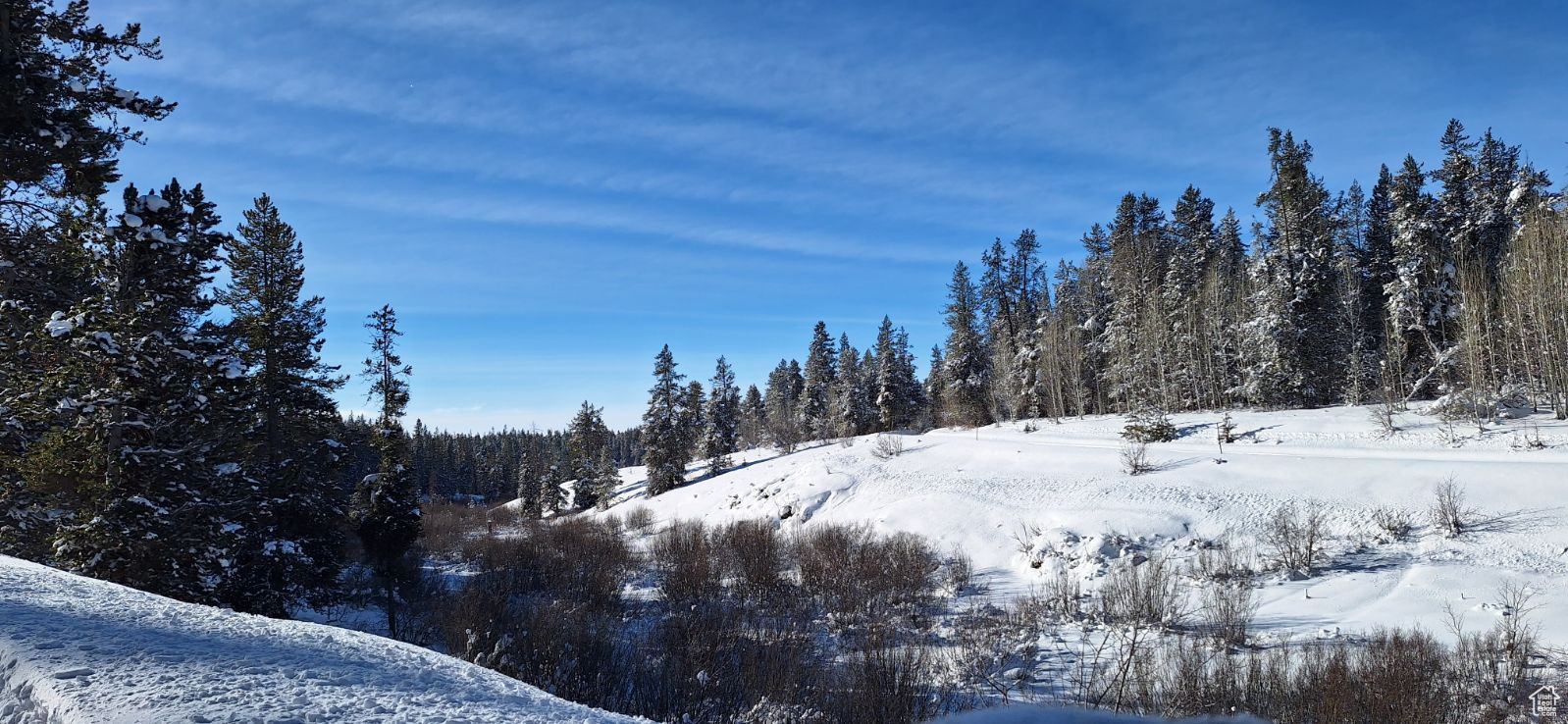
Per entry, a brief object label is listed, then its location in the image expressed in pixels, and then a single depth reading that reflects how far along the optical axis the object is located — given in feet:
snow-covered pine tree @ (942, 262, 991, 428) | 158.71
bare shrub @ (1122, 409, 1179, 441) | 93.81
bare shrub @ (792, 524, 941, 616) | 55.06
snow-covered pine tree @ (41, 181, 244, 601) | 35.40
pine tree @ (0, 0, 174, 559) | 30.89
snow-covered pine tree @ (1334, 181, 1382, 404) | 114.73
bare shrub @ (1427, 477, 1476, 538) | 49.42
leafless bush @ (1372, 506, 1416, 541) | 51.24
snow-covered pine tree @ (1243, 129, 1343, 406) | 116.26
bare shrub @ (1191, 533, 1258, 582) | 50.52
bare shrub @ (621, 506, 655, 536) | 107.86
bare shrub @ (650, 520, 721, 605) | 61.11
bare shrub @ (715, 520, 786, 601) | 61.98
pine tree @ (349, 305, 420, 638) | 70.59
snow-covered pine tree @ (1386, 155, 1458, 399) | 104.53
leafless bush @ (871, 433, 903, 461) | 109.91
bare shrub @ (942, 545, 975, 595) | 57.57
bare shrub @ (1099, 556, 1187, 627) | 42.63
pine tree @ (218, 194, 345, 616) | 60.80
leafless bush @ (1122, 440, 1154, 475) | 75.15
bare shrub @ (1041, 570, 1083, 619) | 47.39
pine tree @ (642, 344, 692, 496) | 152.76
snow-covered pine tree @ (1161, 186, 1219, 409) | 137.49
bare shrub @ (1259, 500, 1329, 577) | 50.06
